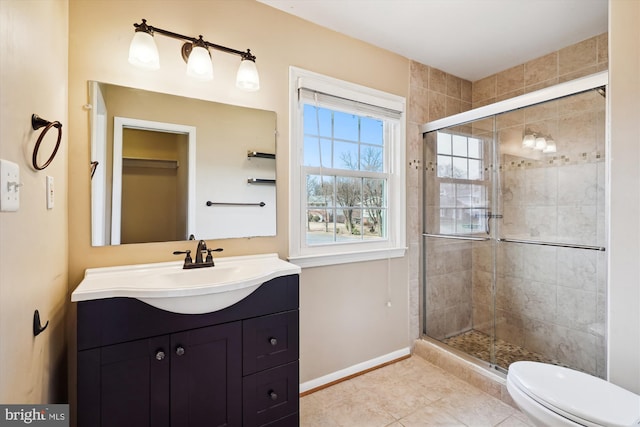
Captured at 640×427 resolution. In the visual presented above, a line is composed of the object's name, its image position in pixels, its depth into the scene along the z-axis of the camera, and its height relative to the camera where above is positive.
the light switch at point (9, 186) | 0.69 +0.07
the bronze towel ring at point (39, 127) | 0.92 +0.27
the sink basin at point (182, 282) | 1.12 -0.30
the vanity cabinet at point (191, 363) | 1.09 -0.62
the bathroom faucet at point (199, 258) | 1.52 -0.24
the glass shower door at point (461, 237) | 2.43 -0.20
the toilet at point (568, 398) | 1.12 -0.76
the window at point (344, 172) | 1.98 +0.31
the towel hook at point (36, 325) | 0.95 -0.37
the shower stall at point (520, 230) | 1.99 -0.12
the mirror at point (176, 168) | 1.43 +0.25
